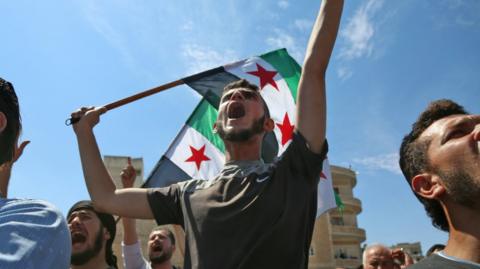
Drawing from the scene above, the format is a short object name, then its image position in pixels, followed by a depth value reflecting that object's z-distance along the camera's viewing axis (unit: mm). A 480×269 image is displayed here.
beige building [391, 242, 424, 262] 58194
